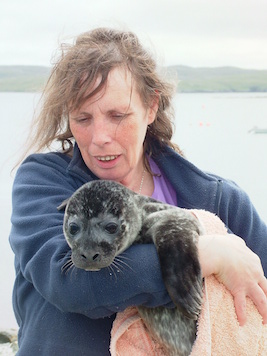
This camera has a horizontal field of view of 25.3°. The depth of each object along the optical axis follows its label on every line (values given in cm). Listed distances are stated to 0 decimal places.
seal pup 175
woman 185
